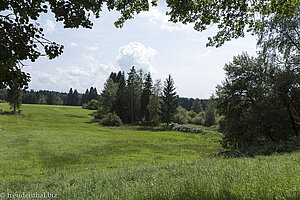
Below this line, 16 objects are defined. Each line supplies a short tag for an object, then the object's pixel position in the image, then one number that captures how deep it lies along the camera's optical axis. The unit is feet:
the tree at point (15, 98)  182.01
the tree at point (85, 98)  446.60
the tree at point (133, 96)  210.73
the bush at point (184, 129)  152.31
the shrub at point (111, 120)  176.28
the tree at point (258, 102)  52.19
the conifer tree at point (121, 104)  206.18
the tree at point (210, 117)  221.46
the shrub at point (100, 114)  209.60
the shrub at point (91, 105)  333.85
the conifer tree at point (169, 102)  184.14
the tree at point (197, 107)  368.48
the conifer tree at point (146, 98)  197.20
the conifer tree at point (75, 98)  457.68
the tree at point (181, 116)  213.05
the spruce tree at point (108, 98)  209.46
